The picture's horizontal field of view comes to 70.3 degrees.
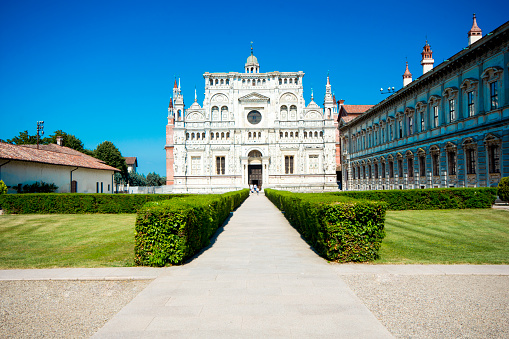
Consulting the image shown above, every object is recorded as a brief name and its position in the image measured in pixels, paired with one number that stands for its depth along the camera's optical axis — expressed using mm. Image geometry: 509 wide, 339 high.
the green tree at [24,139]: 65812
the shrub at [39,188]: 30094
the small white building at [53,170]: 29094
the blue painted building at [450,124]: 22562
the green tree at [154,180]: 99375
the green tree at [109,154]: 74938
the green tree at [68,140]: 69562
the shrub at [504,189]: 19438
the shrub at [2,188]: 25406
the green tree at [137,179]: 93456
